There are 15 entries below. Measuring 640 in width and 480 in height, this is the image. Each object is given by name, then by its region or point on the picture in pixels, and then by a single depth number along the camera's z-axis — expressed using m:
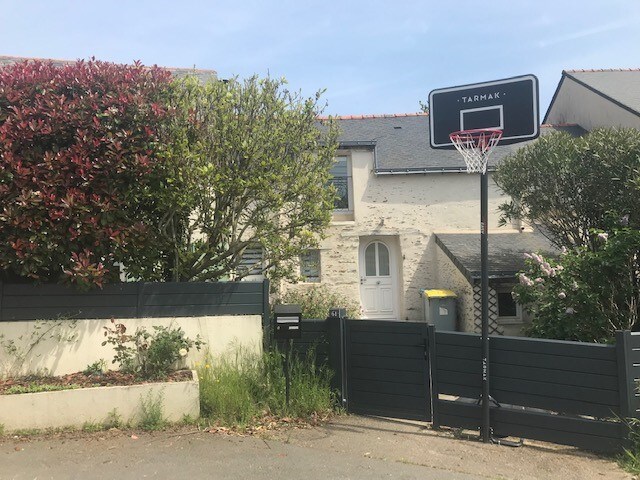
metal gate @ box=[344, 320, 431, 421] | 6.18
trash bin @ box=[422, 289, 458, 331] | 12.94
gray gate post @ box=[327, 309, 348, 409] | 6.64
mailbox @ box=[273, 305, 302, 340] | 6.38
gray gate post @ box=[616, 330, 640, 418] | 5.11
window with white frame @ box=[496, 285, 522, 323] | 12.88
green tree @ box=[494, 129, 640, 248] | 9.56
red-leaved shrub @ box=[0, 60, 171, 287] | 6.10
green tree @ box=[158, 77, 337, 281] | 6.75
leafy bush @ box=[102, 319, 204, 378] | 6.39
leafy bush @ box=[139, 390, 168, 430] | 5.89
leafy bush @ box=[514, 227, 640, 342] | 7.50
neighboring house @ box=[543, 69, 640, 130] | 14.70
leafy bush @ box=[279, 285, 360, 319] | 12.29
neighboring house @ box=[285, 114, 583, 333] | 14.17
